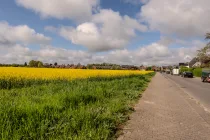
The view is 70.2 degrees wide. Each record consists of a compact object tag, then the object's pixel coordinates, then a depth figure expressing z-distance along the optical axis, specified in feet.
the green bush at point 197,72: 127.19
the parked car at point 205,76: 72.17
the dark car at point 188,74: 111.32
